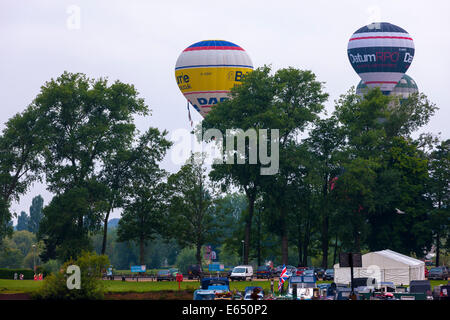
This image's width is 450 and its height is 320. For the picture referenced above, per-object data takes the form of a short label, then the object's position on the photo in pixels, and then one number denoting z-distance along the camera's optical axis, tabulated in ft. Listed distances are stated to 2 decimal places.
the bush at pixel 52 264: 544.05
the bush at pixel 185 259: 616.14
